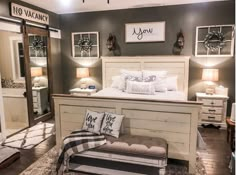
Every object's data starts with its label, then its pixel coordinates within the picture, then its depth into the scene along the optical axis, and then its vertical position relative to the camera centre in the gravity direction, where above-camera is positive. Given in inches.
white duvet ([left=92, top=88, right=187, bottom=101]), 136.8 -18.9
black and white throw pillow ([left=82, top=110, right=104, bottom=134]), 102.8 -27.4
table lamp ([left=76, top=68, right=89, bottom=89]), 190.4 -3.6
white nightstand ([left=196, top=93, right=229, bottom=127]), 153.6 -31.8
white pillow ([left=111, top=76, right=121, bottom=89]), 171.7 -11.1
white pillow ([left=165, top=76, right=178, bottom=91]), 160.9 -11.8
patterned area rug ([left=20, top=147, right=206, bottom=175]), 98.4 -51.3
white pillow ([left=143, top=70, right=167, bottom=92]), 154.6 -7.4
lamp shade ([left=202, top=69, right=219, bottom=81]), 157.4 -5.3
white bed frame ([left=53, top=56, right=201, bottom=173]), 95.2 -25.1
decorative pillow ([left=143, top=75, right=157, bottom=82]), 154.7 -7.3
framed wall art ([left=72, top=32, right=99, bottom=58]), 191.5 +24.4
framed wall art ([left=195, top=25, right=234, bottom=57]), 159.0 +22.4
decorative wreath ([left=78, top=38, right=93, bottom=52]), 192.5 +24.7
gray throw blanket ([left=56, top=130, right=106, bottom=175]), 94.0 -36.1
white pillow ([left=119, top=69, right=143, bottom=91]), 159.6 -6.6
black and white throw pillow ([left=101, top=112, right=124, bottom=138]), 100.4 -28.4
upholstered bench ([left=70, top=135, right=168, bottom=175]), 86.6 -37.5
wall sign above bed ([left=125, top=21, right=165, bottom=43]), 173.0 +33.1
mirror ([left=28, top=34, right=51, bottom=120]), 166.2 -3.8
